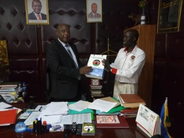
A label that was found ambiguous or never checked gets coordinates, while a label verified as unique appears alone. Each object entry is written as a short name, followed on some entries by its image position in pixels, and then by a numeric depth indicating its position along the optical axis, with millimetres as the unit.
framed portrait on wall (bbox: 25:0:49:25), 2754
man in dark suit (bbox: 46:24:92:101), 1714
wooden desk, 938
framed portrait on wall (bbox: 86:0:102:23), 2797
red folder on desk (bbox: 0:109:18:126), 1054
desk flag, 959
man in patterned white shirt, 1730
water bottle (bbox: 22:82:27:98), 1973
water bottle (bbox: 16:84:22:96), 1926
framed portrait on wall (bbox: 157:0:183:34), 1917
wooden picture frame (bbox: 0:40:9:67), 2493
